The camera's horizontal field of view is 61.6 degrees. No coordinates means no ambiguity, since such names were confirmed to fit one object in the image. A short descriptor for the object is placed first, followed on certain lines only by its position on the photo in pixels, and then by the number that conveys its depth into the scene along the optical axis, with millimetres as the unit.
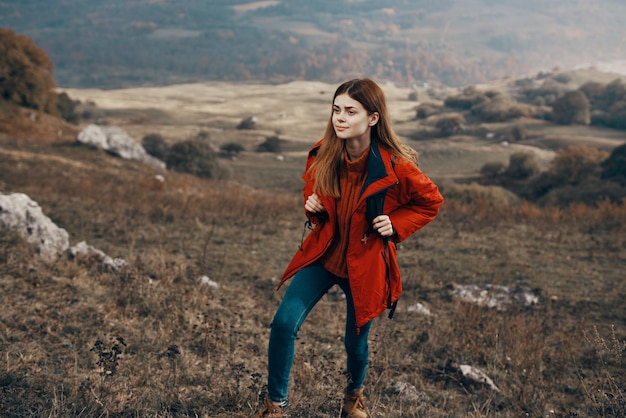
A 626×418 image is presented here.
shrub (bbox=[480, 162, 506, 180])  29078
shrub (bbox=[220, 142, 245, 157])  35125
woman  2935
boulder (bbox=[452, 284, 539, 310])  6766
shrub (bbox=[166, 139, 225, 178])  25797
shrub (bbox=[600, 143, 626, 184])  21288
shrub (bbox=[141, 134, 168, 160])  30312
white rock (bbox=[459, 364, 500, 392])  4556
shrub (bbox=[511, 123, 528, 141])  40969
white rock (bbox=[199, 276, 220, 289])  6574
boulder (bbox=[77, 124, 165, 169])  23062
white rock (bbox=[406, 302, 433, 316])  6406
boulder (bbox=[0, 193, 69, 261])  6719
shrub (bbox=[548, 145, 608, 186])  23359
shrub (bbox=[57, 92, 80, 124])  38016
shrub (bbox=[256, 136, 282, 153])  36562
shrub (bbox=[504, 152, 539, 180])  28516
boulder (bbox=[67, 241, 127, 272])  6511
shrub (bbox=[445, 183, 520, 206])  20766
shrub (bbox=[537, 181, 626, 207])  18719
